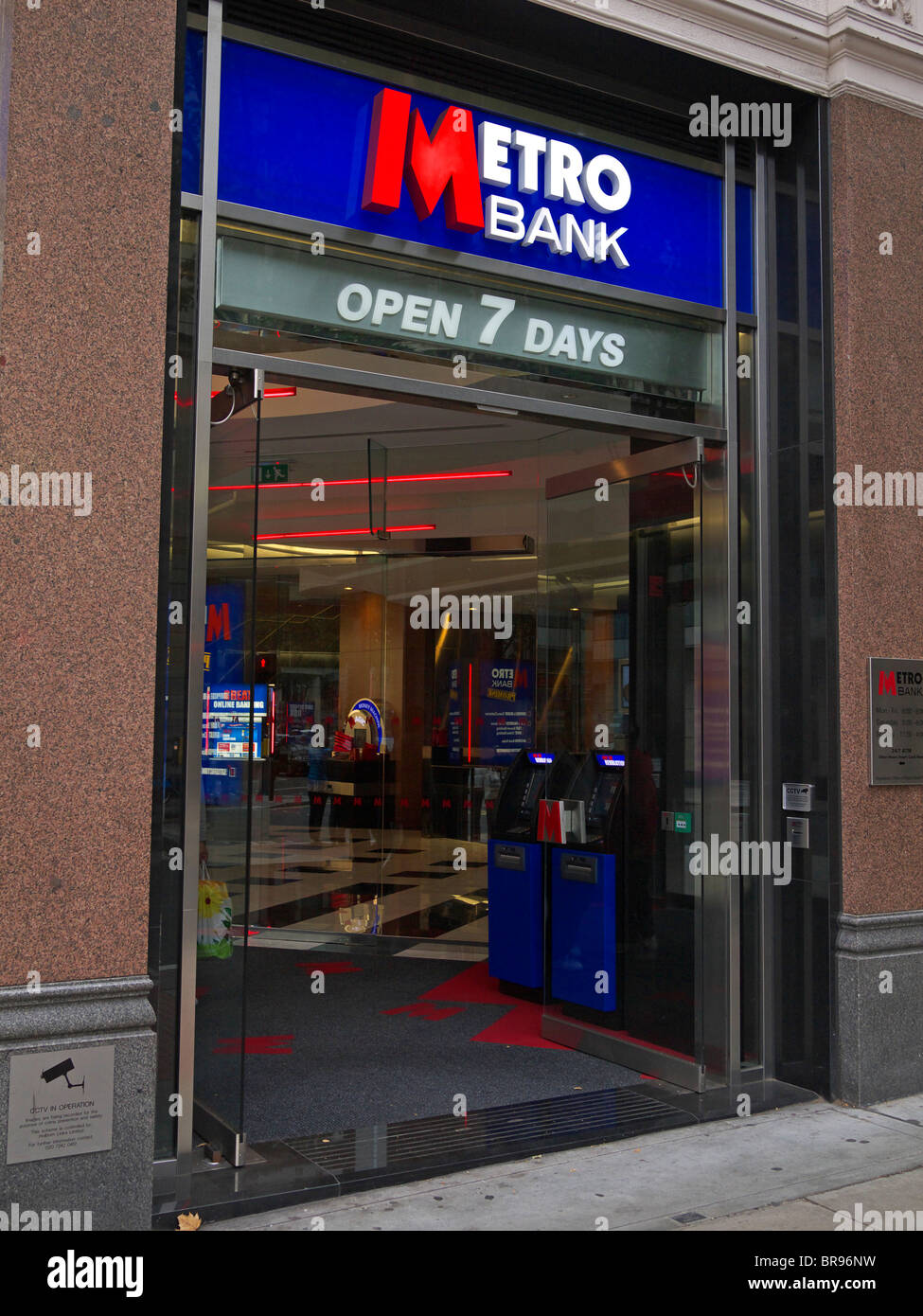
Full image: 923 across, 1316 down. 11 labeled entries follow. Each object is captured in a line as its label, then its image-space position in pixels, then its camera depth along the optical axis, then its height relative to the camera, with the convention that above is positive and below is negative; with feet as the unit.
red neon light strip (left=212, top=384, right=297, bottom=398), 27.68 +8.14
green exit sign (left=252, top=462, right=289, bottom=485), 36.17 +8.01
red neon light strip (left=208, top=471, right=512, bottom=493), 35.50 +7.80
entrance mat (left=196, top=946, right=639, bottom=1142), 13.94 -5.46
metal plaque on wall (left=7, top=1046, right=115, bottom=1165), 11.35 -3.70
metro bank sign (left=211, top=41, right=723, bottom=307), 14.47 +7.51
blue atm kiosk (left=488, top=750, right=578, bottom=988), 23.04 -2.87
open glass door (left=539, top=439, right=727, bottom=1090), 18.33 -0.49
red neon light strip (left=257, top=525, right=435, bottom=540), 37.19 +6.28
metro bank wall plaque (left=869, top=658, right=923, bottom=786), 17.78 +0.22
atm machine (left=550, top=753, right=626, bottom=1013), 20.13 -2.91
